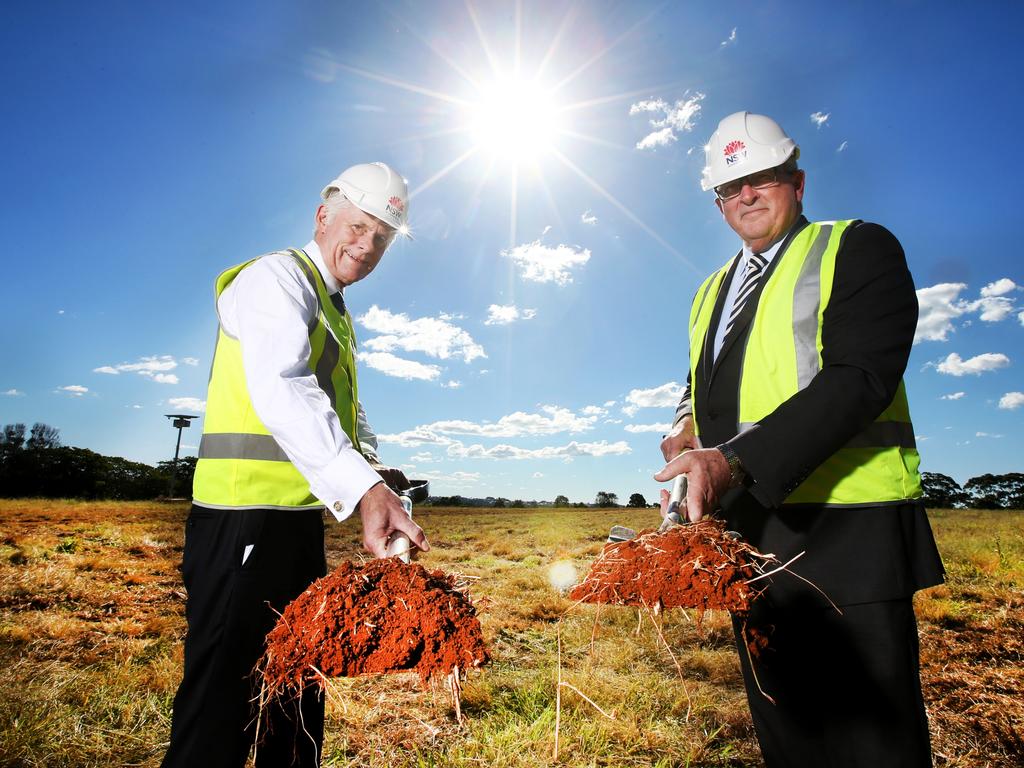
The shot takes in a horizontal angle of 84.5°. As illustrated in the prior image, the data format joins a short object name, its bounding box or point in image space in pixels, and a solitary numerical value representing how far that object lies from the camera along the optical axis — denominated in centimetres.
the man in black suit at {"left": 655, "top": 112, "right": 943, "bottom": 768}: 209
